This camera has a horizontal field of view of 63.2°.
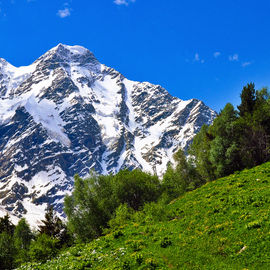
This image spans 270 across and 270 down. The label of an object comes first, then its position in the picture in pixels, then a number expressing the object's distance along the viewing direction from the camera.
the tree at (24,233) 71.53
